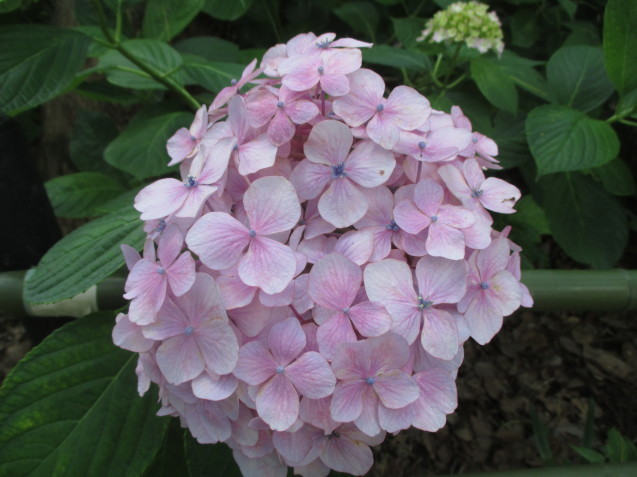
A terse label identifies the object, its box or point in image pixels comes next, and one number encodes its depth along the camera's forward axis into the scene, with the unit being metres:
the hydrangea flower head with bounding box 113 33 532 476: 0.39
